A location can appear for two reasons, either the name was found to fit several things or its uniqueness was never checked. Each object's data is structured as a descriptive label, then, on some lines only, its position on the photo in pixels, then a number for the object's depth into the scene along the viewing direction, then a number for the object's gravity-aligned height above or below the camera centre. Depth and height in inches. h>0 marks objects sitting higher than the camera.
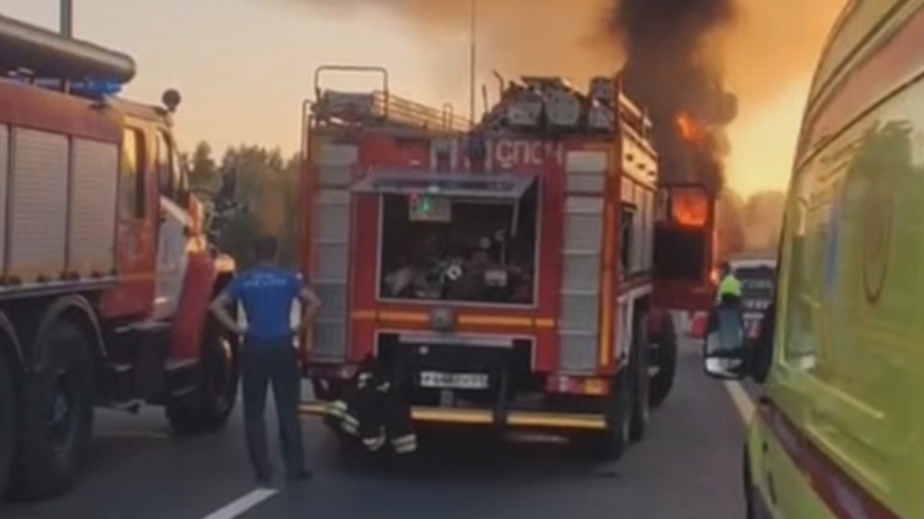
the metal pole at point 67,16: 918.4 +100.3
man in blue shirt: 493.7 -29.9
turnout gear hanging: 522.3 -47.5
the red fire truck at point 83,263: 442.6 -10.1
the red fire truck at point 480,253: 521.0 -3.8
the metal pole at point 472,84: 626.5 +62.7
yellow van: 137.3 -3.1
